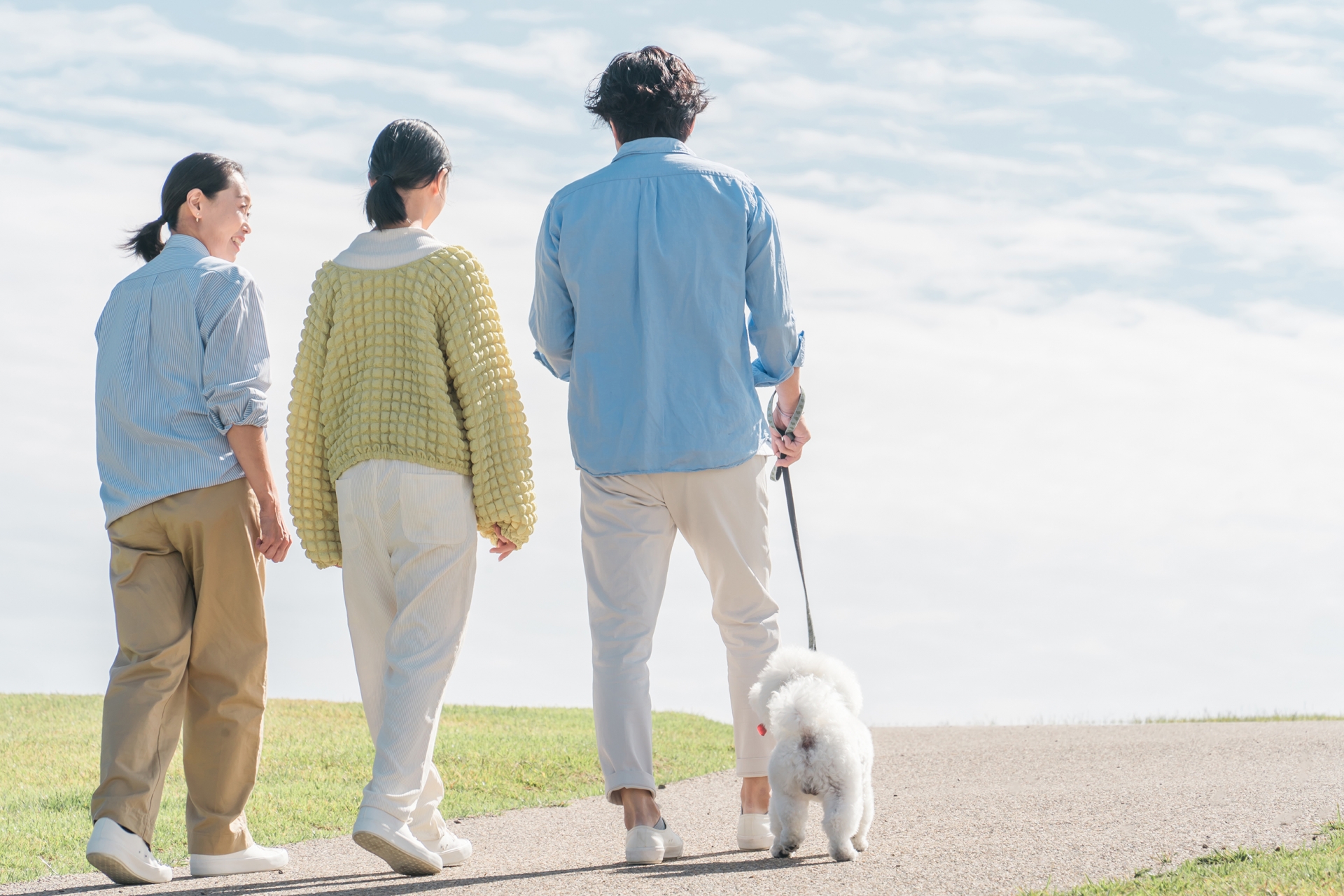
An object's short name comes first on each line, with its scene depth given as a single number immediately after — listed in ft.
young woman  27.25
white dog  26.66
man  28.14
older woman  29.35
